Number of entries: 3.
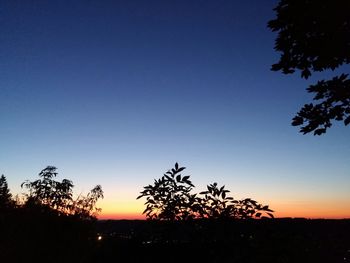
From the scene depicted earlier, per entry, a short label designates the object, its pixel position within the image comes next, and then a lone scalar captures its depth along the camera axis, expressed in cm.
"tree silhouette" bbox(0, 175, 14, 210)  1334
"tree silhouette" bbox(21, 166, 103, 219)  1326
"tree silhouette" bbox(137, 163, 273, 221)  558
